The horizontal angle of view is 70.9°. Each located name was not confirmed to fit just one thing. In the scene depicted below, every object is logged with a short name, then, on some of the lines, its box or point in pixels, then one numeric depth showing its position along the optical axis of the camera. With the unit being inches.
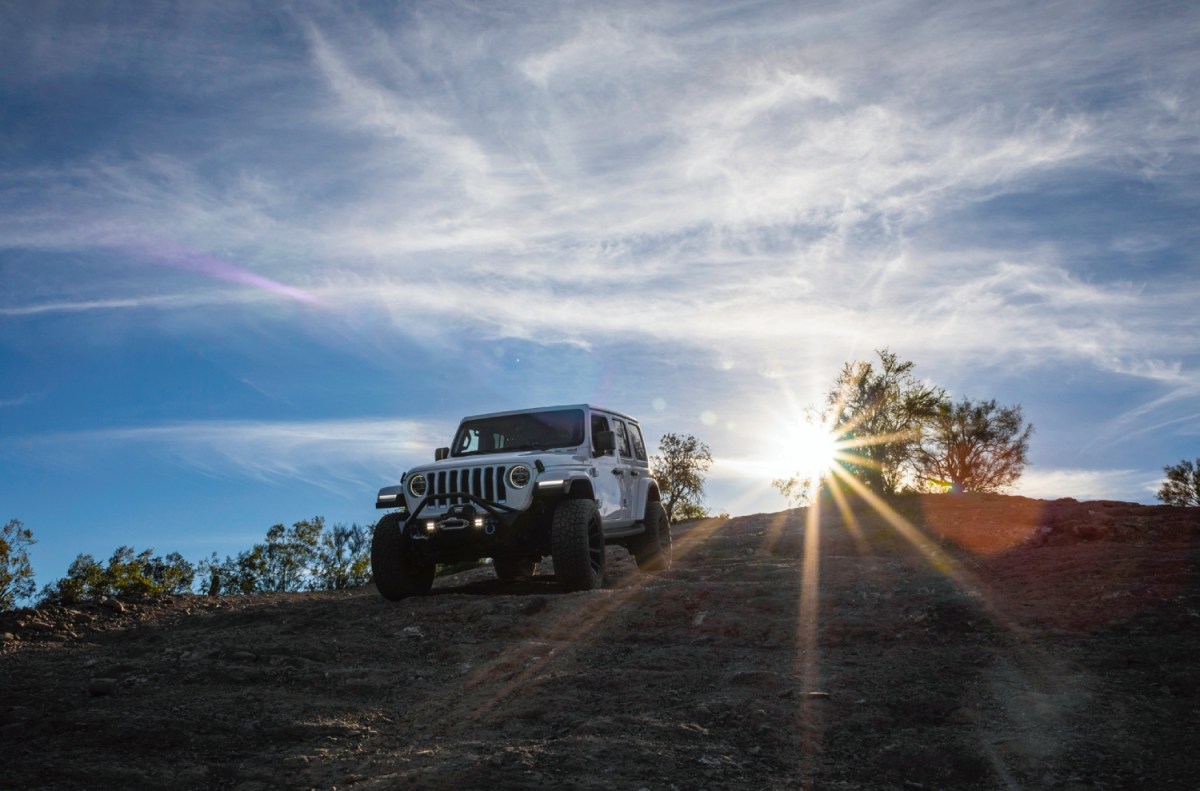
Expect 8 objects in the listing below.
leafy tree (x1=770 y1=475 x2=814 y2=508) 1659.7
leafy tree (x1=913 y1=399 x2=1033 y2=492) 1577.3
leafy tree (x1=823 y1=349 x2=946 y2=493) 1375.5
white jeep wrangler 357.1
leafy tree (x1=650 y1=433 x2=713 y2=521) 1496.1
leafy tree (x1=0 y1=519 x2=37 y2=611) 985.5
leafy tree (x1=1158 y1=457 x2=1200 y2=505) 1635.1
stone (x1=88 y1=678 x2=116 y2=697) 221.8
